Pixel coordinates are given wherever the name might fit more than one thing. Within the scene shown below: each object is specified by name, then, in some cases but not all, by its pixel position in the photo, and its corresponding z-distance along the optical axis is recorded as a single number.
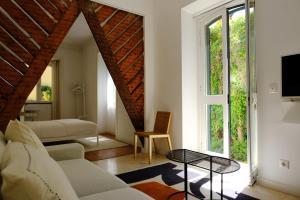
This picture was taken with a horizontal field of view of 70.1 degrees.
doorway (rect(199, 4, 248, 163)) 3.21
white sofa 1.34
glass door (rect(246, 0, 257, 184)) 2.46
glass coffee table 1.94
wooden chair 3.35
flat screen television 2.12
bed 3.95
